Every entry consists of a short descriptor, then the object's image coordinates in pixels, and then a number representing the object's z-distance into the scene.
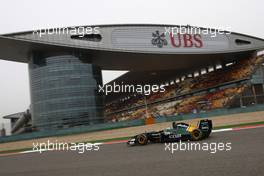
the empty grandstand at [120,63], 47.88
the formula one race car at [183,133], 13.08
